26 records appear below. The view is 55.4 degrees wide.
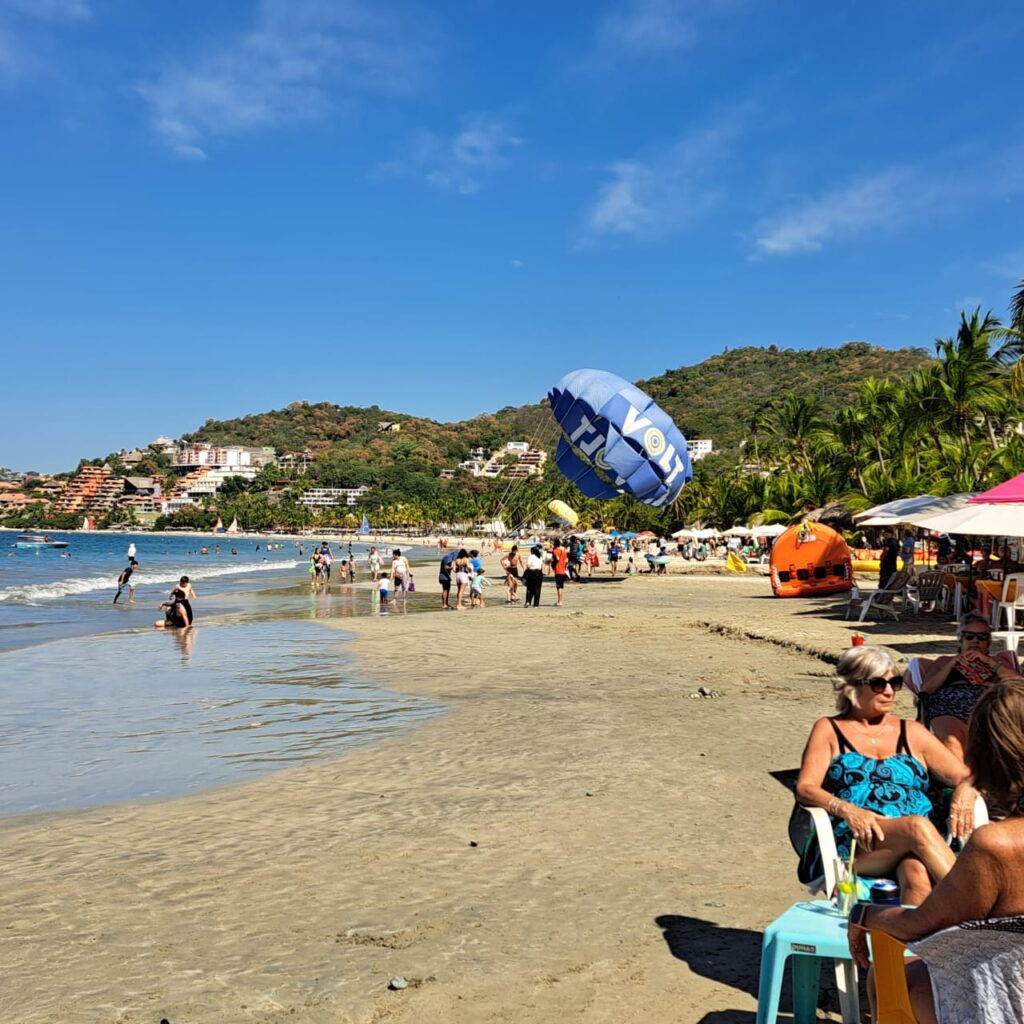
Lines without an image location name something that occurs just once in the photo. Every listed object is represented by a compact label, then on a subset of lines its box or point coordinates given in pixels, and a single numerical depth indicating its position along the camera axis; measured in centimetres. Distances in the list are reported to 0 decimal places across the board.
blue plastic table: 319
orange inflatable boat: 2359
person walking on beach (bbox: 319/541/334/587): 3743
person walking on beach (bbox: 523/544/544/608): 2252
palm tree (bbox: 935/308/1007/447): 3541
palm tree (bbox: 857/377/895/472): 4572
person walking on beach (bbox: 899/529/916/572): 2347
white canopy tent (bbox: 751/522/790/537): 4366
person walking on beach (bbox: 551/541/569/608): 2378
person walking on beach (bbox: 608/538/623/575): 3709
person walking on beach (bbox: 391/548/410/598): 2714
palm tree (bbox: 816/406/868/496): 4647
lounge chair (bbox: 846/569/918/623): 1714
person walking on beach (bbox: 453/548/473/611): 2438
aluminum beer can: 324
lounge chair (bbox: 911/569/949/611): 1778
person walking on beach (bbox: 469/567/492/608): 2466
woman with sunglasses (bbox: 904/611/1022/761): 538
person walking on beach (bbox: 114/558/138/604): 2817
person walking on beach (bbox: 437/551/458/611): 2420
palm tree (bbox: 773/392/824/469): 6222
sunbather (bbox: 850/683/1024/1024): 240
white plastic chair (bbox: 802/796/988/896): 363
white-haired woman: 365
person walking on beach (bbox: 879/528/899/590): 2014
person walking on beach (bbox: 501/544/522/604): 2658
